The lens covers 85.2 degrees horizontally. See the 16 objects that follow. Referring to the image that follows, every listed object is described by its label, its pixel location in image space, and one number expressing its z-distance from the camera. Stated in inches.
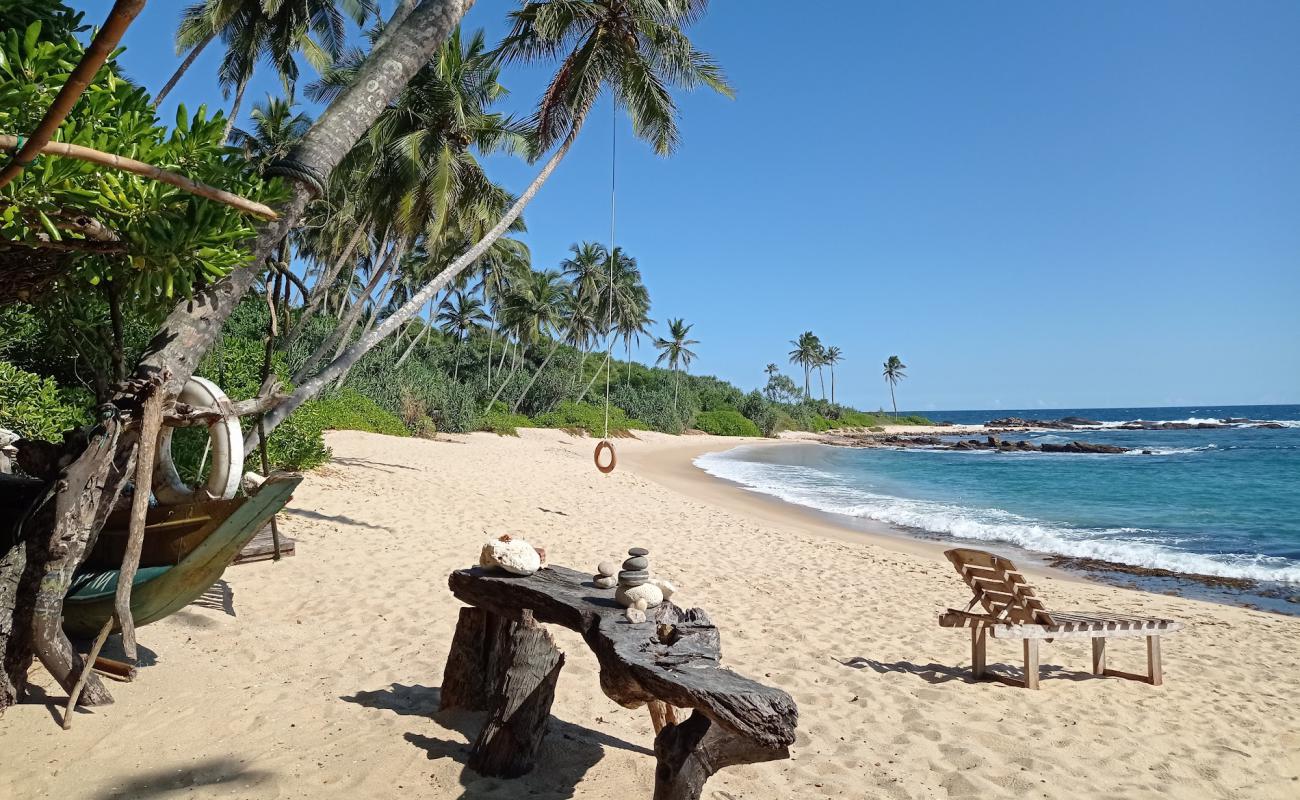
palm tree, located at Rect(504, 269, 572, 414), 1398.9
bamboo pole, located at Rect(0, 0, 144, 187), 47.4
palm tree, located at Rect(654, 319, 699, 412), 2203.5
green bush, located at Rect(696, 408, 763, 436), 1924.2
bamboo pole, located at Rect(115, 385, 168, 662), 123.7
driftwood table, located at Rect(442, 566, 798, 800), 90.7
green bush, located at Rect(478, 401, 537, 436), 1046.4
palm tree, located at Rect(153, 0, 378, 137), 548.1
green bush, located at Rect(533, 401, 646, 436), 1339.8
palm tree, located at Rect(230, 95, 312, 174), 661.5
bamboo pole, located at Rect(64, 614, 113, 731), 122.2
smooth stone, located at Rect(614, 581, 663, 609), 125.6
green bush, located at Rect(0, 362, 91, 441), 272.5
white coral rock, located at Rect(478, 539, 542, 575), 143.6
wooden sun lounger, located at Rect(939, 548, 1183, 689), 193.2
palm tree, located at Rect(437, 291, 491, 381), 1632.4
